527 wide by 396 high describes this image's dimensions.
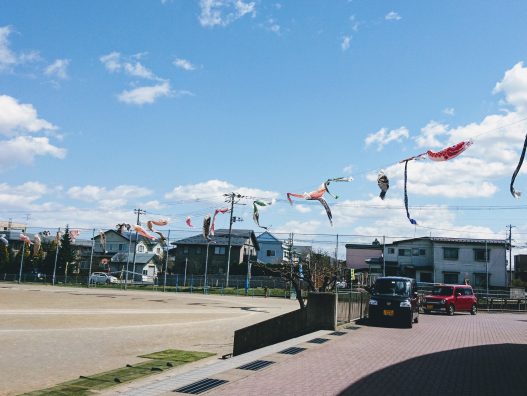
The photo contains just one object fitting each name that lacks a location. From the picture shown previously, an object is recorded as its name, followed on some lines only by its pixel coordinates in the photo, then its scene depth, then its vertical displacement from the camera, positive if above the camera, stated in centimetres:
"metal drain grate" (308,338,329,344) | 1126 -204
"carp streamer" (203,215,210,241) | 3909 +234
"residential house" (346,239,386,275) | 6812 +145
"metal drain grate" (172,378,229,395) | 650 -198
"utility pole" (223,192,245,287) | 5291 +631
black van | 1611 -130
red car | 2472 -175
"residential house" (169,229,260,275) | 6731 +18
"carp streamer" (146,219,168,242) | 4328 +255
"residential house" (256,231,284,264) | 7706 +154
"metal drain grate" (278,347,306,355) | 963 -201
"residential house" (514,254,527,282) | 7406 +168
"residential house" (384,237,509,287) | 4672 +88
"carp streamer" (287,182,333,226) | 1964 +279
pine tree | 6109 -157
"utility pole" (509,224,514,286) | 4657 +172
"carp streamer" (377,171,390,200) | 1738 +312
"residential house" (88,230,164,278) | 7369 -103
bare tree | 1504 -51
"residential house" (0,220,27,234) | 10588 +398
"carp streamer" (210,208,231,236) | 3735 +297
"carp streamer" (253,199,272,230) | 2665 +275
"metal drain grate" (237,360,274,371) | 803 -199
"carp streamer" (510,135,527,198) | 1034 +246
